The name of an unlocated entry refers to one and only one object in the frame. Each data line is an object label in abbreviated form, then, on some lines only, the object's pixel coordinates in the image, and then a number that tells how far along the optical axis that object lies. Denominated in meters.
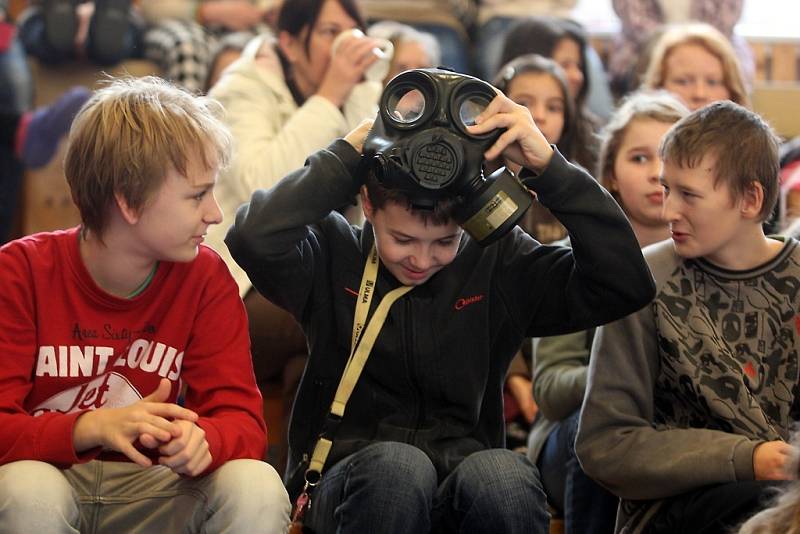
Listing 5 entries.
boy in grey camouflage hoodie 3.06
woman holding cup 3.66
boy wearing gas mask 2.89
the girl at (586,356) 3.30
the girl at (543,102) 3.88
